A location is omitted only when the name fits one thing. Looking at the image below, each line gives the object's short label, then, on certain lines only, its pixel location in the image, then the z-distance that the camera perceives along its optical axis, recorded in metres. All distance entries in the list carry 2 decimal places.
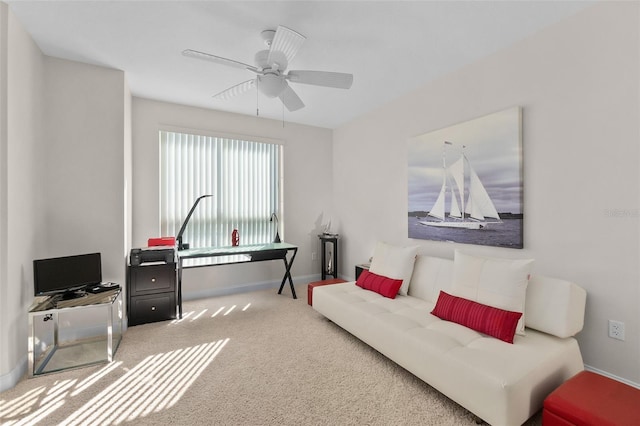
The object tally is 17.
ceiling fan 1.94
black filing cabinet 3.07
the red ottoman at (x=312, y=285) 3.61
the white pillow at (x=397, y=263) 2.97
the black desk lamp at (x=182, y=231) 3.73
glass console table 2.24
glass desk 3.38
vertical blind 3.89
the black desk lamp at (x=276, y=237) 4.46
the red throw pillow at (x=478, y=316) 1.95
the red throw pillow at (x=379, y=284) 2.89
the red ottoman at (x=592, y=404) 1.33
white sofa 1.56
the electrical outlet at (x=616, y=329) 1.94
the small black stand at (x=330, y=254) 4.64
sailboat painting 2.48
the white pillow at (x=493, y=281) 2.05
